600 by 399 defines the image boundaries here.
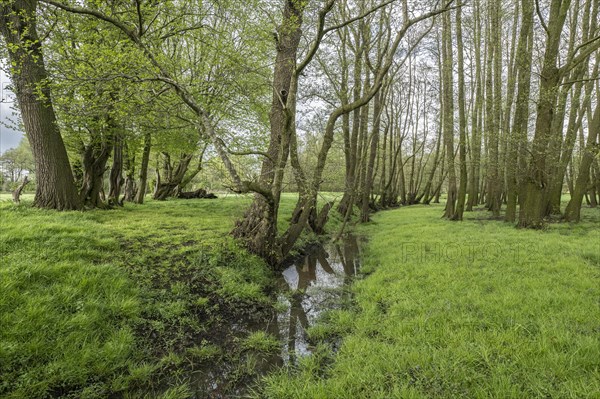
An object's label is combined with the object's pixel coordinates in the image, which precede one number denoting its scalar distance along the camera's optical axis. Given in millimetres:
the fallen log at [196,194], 20647
